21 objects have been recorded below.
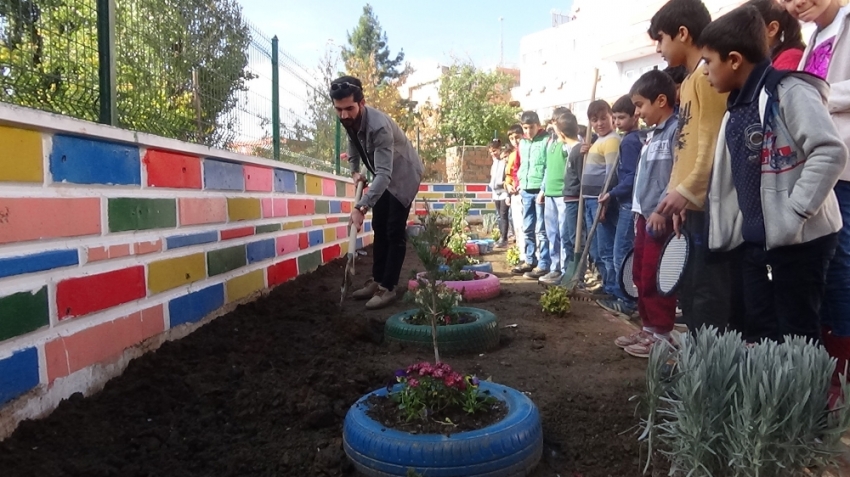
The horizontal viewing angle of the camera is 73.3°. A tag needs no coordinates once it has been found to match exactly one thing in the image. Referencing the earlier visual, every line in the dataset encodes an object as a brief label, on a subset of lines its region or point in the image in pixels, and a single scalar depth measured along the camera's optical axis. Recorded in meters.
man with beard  4.03
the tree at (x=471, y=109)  20.02
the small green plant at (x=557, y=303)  3.93
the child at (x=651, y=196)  2.99
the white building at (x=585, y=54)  19.66
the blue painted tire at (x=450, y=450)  1.62
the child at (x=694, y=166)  2.36
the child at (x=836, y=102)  2.00
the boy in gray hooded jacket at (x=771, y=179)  1.83
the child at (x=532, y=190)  6.36
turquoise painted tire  3.02
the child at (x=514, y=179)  7.95
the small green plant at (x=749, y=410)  1.35
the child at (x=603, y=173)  4.70
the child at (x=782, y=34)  2.44
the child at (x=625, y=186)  4.10
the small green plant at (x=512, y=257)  7.15
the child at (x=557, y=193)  5.60
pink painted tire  4.49
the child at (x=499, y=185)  9.98
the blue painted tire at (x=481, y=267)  5.46
